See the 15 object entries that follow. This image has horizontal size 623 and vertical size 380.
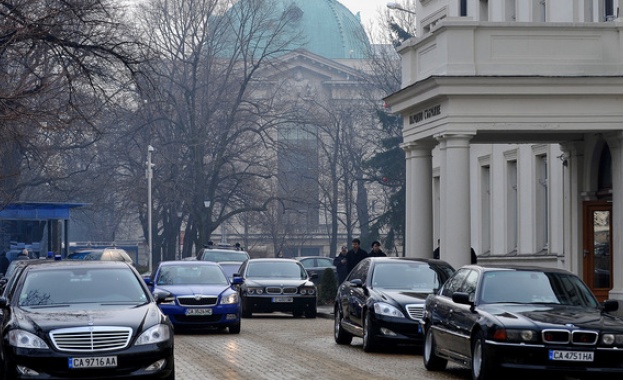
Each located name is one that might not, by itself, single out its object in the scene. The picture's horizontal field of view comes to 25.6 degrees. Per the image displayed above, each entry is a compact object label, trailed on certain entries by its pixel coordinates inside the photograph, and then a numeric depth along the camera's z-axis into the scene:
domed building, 69.62
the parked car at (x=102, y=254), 44.12
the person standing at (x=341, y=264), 36.78
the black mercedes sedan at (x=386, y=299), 20.48
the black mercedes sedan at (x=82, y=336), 14.17
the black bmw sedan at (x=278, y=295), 32.81
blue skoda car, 25.84
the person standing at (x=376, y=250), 32.94
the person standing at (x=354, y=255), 34.62
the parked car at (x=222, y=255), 43.31
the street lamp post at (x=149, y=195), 61.81
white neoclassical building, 27.92
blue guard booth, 47.47
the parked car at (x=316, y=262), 58.84
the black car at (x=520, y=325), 14.93
